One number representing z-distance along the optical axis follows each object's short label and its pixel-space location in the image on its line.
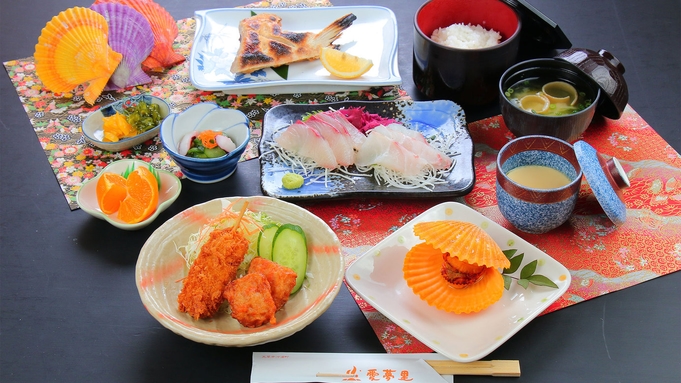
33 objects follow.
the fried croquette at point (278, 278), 0.59
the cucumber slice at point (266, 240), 0.64
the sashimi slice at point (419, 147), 0.76
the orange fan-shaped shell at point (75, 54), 0.90
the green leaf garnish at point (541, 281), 0.61
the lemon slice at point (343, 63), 0.90
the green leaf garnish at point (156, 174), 0.75
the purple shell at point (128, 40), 0.93
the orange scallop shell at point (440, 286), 0.60
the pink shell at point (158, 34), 0.95
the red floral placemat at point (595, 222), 0.65
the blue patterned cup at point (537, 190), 0.65
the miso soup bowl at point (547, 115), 0.74
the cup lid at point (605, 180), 0.65
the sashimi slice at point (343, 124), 0.79
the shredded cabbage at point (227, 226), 0.64
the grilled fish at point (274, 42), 0.91
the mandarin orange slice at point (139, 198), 0.72
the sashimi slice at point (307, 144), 0.77
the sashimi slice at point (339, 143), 0.77
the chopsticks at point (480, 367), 0.57
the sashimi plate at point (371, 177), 0.74
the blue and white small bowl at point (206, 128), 0.75
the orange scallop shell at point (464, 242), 0.59
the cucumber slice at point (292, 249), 0.62
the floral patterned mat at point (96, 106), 0.82
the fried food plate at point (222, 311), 0.56
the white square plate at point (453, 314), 0.58
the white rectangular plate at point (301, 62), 0.90
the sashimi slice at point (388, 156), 0.75
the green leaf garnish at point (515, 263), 0.63
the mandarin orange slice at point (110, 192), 0.72
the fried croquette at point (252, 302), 0.57
